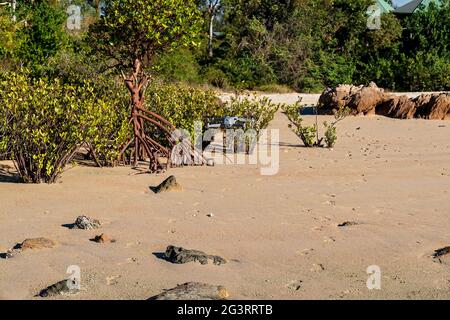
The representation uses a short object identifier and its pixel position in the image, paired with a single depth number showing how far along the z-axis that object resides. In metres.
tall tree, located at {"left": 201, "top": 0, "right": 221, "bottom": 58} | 28.55
